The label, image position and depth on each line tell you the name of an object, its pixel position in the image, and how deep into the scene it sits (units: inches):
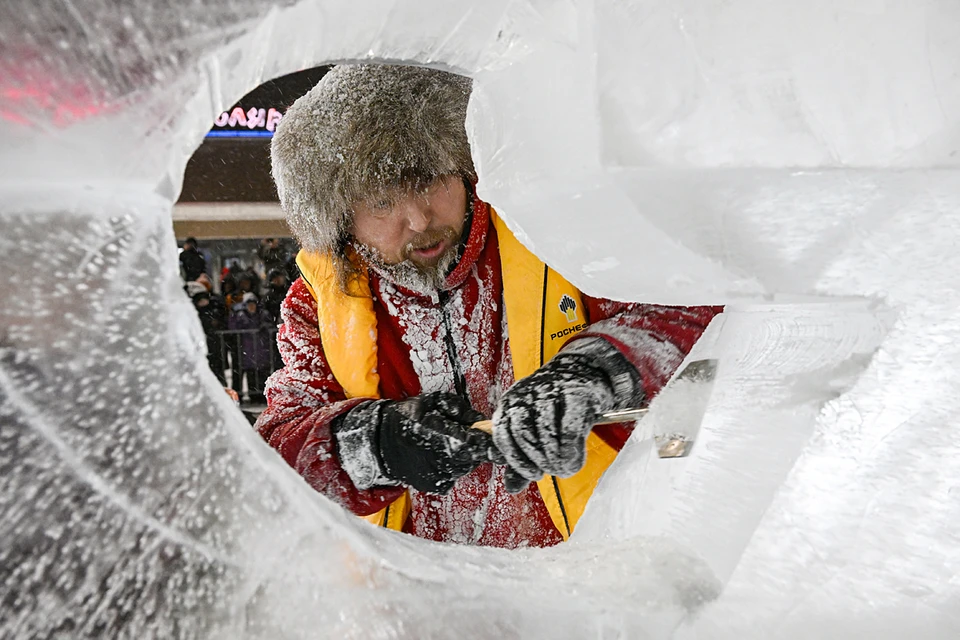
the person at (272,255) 247.0
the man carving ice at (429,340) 49.9
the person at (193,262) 202.8
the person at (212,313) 201.0
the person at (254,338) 217.9
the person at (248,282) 233.5
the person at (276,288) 236.2
